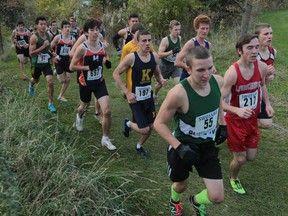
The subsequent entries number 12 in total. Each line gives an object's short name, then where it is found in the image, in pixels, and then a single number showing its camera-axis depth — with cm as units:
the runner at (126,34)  728
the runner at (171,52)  676
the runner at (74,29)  1214
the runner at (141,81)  489
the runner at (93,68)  540
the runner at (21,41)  1163
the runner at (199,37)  556
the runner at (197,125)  300
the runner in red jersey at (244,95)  385
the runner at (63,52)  799
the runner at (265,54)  442
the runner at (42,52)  723
